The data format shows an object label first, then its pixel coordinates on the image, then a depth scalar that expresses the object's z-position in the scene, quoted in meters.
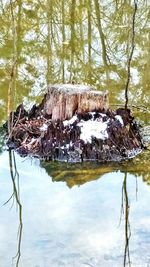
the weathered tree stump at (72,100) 6.76
